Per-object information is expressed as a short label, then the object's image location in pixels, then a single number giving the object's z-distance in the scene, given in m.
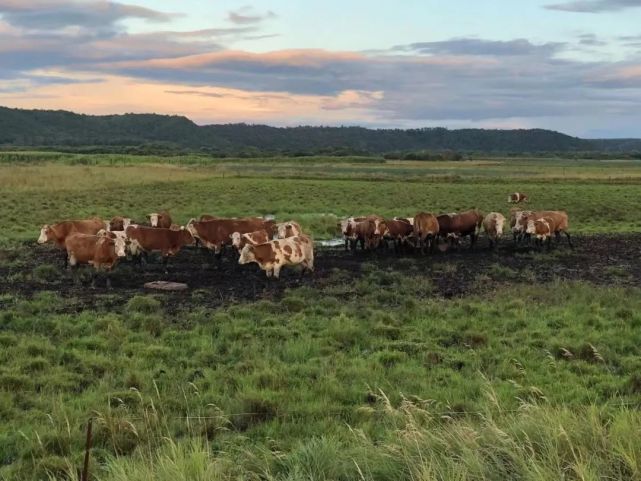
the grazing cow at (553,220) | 22.11
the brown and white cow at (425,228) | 20.73
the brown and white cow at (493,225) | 21.95
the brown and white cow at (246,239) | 17.52
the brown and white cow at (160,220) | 21.81
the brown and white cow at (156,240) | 17.53
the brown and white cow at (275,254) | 15.56
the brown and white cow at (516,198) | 41.53
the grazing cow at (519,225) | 22.37
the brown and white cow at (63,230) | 18.27
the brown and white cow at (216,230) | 18.98
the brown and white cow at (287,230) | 19.30
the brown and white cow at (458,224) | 21.72
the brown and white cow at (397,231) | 20.83
